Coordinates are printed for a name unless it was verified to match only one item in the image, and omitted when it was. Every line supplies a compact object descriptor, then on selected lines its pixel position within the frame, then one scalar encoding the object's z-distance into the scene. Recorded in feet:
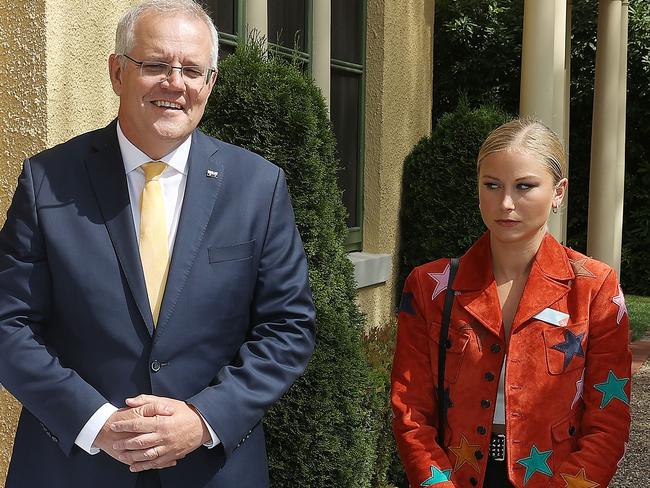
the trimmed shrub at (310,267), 13.55
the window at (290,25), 21.17
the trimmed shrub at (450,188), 26.12
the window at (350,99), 24.45
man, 7.59
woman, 8.45
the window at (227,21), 18.53
